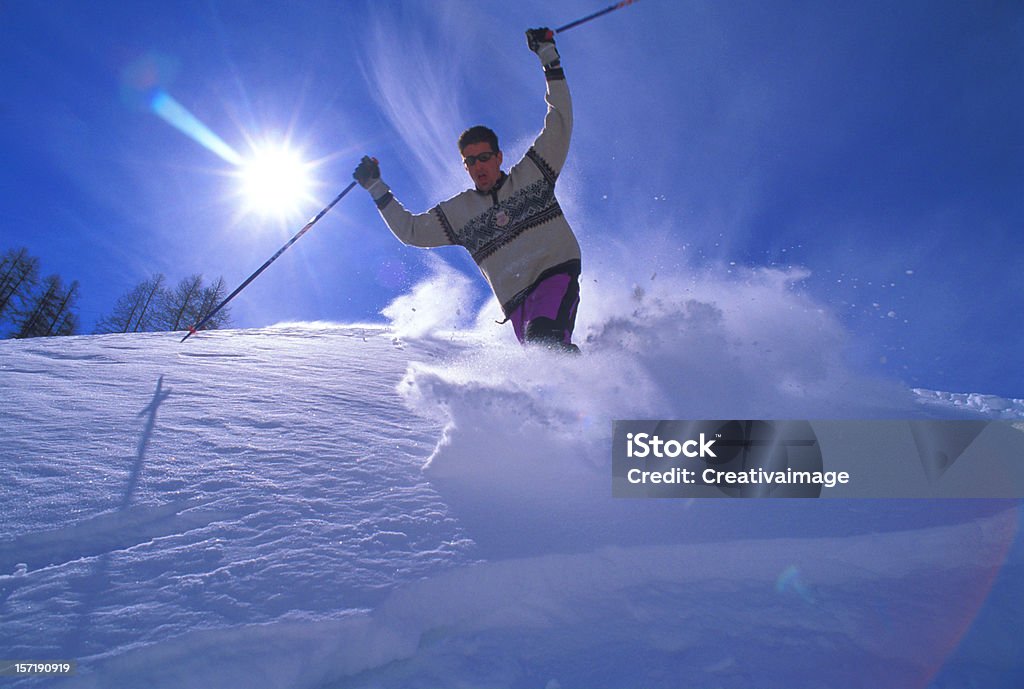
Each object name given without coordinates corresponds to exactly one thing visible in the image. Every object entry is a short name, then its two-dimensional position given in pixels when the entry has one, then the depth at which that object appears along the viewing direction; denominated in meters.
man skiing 3.50
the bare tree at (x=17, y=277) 23.03
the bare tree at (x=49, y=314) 23.91
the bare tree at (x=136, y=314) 27.94
